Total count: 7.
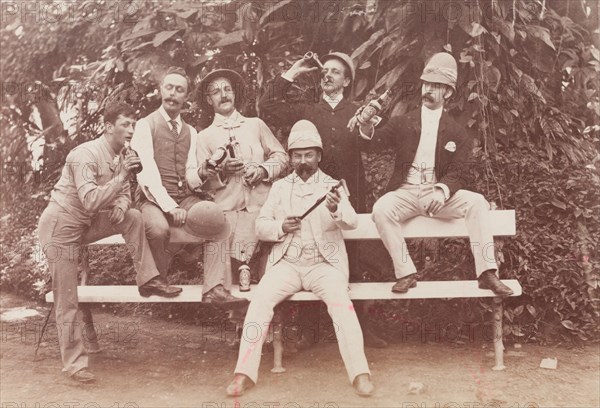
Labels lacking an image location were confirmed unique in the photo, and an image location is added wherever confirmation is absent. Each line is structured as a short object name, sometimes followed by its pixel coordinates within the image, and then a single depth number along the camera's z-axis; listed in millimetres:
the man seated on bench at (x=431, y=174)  3426
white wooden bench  3381
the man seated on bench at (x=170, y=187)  3447
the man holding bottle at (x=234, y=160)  3568
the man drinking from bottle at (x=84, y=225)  3377
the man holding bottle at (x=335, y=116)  3625
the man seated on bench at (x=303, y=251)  3148
